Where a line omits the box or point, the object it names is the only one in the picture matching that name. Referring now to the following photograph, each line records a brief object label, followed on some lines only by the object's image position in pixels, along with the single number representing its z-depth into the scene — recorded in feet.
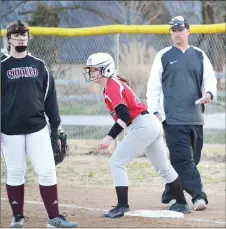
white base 57.11
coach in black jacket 61.57
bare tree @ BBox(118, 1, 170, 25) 188.29
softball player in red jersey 55.36
